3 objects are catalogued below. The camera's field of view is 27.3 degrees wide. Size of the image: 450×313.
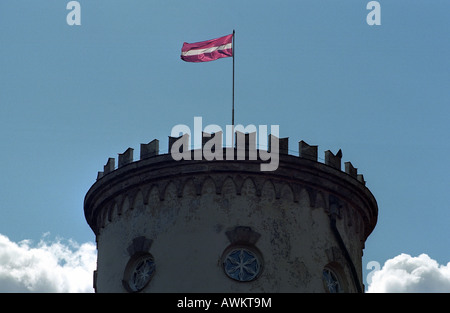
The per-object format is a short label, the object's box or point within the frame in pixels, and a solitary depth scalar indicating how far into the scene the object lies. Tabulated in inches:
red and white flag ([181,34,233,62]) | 1531.7
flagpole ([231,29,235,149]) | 1409.9
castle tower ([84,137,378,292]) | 1347.2
